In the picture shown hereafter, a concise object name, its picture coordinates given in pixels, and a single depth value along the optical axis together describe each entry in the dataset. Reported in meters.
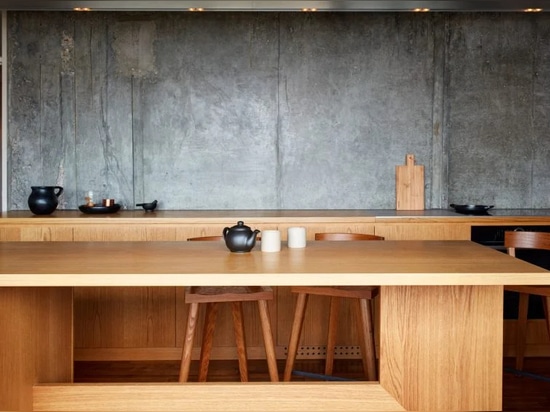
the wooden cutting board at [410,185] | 5.46
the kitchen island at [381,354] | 2.75
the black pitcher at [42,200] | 4.89
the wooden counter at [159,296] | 4.62
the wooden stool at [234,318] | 3.21
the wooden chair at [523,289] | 3.81
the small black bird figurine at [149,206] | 5.20
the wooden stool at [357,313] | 3.41
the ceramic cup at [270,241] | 3.14
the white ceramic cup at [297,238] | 3.32
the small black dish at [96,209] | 5.02
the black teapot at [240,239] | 3.06
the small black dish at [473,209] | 4.98
